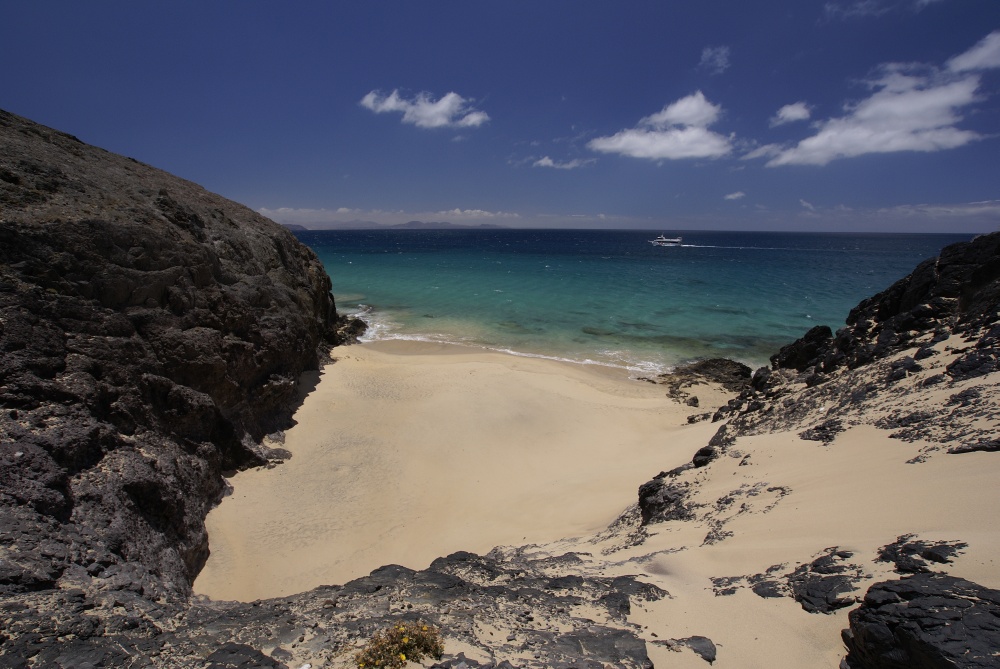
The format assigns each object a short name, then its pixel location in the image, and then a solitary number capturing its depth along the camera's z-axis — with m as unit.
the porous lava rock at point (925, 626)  2.98
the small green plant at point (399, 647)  3.59
